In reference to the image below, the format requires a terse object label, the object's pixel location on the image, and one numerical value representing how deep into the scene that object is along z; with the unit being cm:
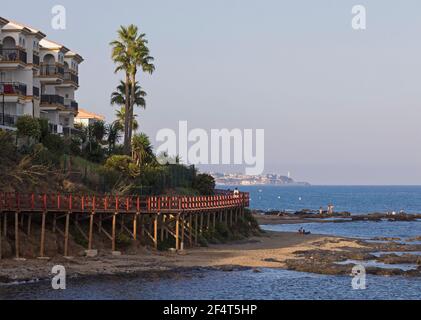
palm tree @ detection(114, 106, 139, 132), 10006
